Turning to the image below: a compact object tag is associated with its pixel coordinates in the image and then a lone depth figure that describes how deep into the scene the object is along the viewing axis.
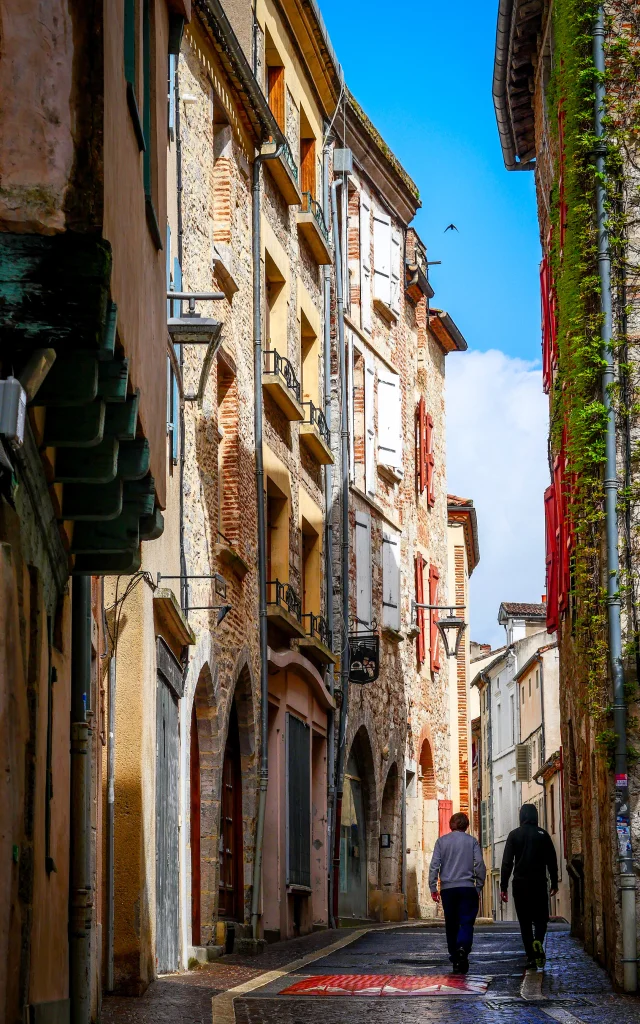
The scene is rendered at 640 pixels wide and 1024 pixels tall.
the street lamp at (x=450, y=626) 32.05
